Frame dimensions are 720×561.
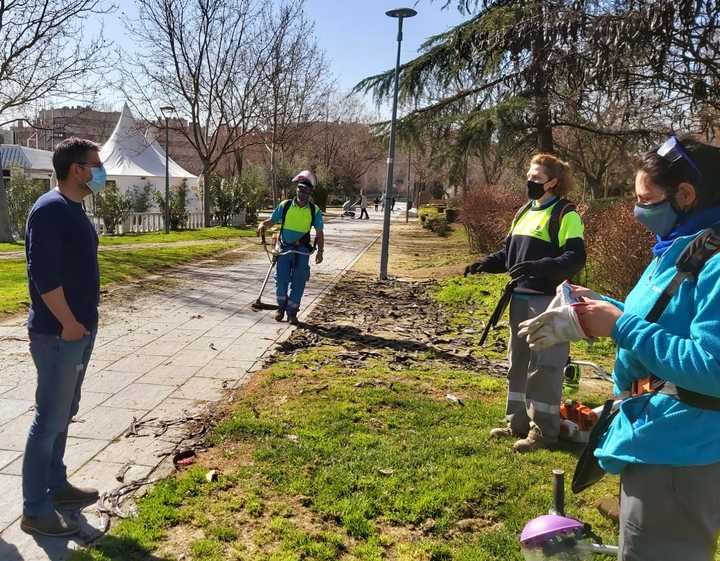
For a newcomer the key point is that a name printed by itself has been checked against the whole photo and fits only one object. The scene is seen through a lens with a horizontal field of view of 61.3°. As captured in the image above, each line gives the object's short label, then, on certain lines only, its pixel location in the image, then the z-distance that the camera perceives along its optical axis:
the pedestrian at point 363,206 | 39.42
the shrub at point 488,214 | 15.12
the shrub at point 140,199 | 24.11
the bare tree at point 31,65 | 17.53
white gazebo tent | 28.33
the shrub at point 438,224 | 27.92
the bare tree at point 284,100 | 28.25
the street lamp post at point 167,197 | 23.78
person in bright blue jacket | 1.65
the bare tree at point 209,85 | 26.11
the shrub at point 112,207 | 21.80
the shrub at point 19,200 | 21.22
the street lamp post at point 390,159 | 12.80
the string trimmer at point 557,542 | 2.24
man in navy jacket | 2.89
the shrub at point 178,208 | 25.98
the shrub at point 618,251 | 8.14
